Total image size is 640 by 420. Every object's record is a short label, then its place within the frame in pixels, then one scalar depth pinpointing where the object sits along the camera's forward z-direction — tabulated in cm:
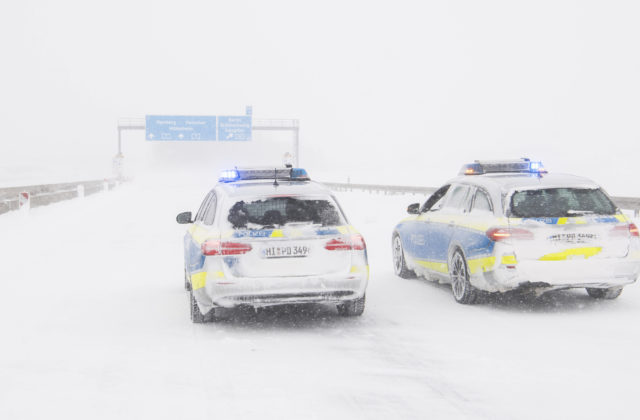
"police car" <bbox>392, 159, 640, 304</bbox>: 832
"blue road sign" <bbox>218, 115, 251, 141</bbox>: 7062
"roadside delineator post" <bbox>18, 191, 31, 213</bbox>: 2308
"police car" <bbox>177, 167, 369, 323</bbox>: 743
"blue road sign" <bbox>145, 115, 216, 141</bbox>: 6844
